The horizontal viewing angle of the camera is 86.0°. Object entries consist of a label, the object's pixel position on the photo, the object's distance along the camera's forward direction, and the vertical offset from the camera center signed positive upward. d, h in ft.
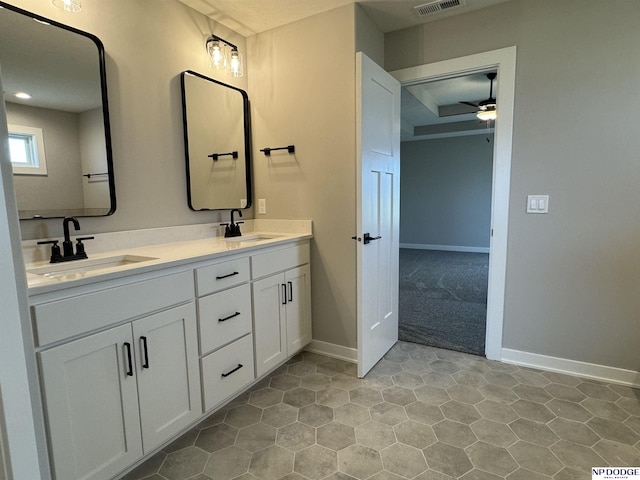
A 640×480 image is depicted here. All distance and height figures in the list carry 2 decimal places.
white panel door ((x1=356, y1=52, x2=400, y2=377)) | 6.97 -0.19
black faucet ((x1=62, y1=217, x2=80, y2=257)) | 5.28 -0.52
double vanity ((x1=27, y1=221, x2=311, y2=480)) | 3.92 -1.97
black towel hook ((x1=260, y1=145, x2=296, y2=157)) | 8.41 +1.29
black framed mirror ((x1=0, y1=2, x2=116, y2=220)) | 4.99 +1.47
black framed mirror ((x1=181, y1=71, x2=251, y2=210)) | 7.40 +1.37
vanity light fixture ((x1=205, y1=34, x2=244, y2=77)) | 7.50 +3.27
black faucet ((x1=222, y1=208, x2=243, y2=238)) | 8.07 -0.67
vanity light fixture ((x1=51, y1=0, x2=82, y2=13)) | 5.22 +3.04
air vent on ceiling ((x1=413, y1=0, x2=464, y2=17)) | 7.19 +4.10
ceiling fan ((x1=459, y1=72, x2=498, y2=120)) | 14.01 +3.62
